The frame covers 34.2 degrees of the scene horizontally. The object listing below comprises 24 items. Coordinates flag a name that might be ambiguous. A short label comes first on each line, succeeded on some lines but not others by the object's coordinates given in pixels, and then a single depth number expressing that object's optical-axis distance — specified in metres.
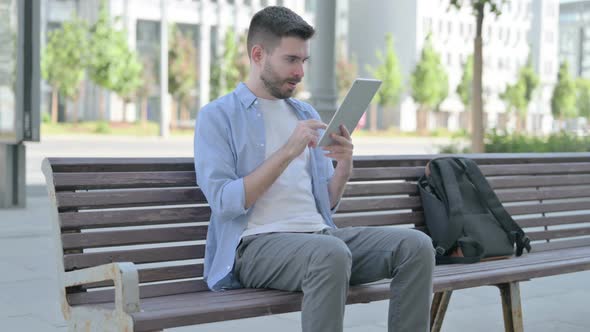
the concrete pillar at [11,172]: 10.96
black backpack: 4.46
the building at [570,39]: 77.91
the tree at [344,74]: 61.00
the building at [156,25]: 56.28
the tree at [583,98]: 74.50
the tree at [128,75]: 46.12
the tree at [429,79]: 61.72
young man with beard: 3.33
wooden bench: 3.15
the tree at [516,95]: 70.31
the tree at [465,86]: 65.38
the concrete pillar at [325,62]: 10.45
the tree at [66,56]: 45.09
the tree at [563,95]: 71.56
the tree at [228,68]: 52.91
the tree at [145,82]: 53.16
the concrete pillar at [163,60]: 36.03
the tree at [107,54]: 45.28
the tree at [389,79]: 62.32
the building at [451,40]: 73.62
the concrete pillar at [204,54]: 58.25
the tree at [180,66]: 50.97
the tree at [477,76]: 14.31
